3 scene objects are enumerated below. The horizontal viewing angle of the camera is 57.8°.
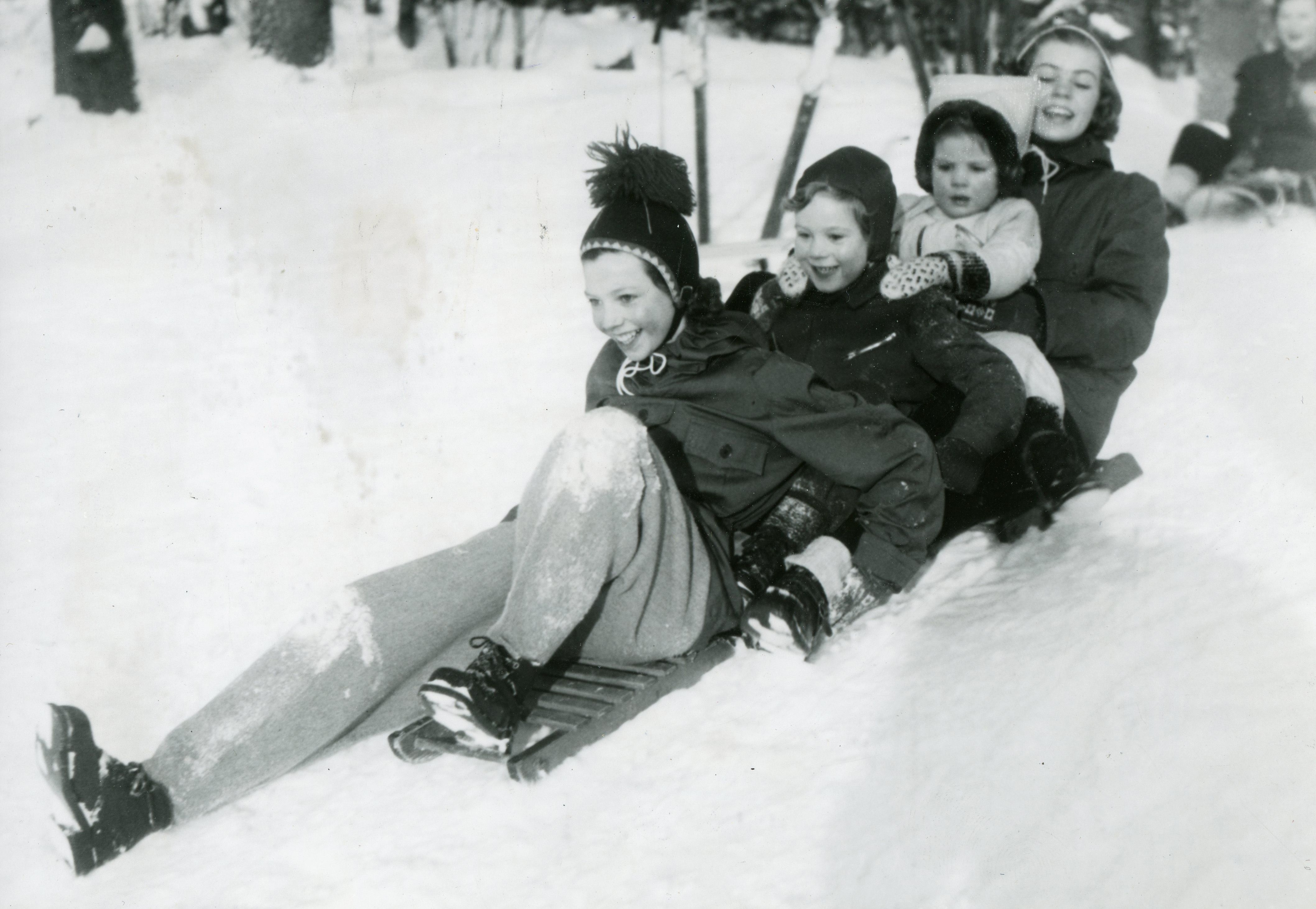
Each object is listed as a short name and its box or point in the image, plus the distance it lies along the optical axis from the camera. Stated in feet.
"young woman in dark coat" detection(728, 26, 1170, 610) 9.94
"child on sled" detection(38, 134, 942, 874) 7.48
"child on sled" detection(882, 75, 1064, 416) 9.93
